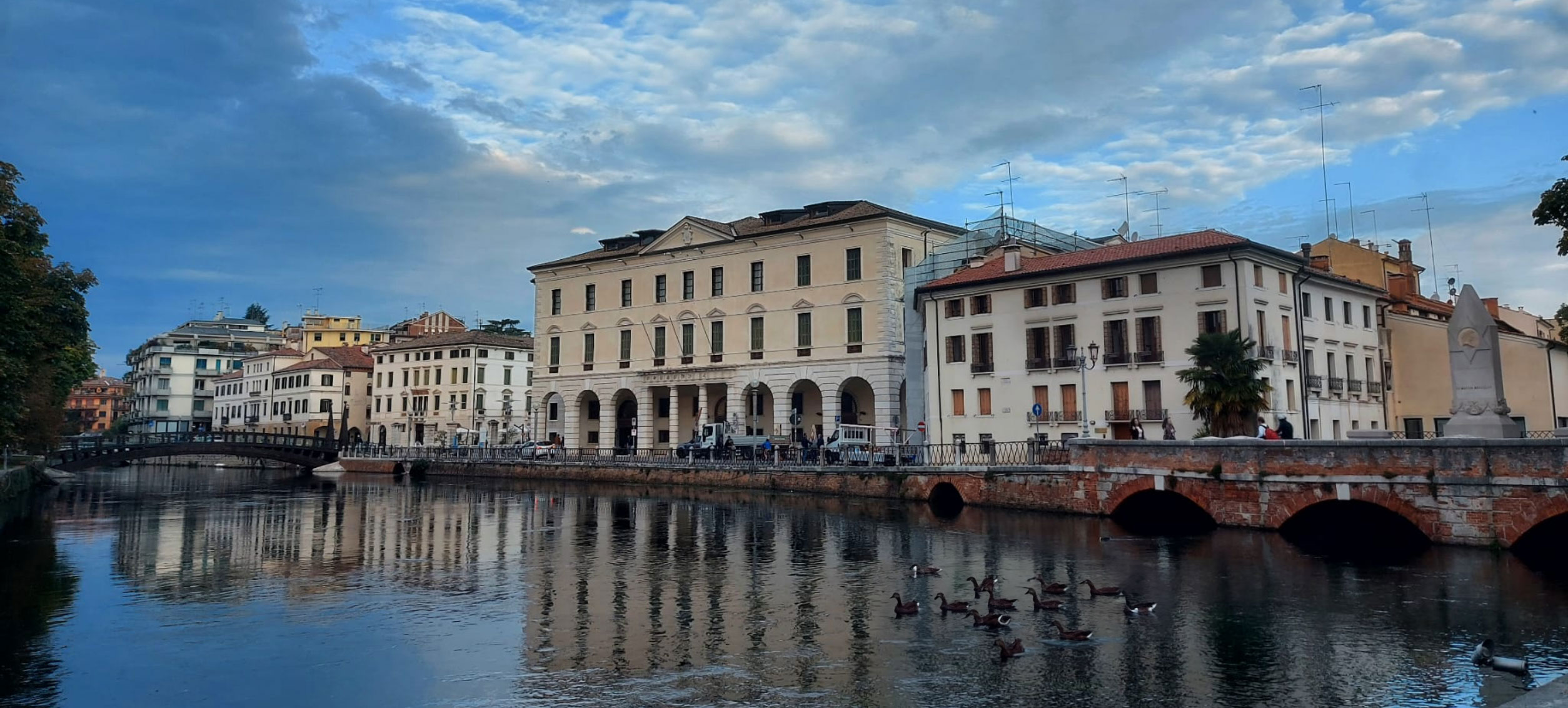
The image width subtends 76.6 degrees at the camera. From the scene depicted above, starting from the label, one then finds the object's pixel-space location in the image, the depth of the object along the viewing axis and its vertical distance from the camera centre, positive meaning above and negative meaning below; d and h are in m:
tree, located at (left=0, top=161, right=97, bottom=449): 33.25 +5.17
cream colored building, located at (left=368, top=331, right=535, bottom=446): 85.25 +5.35
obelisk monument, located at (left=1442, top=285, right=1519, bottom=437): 23.19 +1.45
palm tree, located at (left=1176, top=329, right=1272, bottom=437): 31.11 +1.69
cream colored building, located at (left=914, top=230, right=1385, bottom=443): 37.72 +4.37
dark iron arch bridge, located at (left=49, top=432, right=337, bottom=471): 66.38 +0.37
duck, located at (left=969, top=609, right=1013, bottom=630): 15.90 -2.86
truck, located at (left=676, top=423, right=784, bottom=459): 50.34 +0.06
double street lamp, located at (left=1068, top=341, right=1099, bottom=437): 32.04 +2.65
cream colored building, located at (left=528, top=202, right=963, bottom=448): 52.81 +7.11
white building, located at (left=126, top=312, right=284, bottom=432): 117.62 +9.19
